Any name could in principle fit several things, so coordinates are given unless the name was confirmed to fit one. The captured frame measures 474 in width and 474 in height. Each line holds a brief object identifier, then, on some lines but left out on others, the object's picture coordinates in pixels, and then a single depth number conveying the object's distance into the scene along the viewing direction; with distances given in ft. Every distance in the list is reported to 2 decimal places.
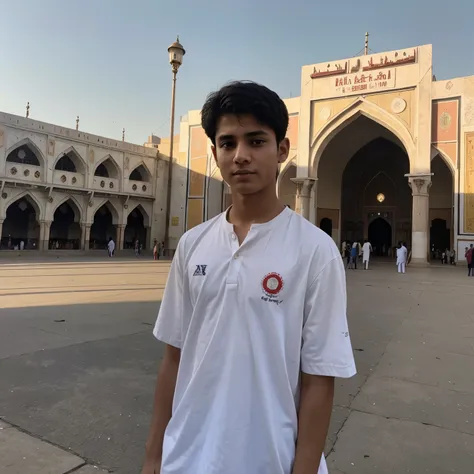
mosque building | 66.54
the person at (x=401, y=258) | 55.06
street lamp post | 81.68
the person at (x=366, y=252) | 59.00
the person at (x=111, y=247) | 78.33
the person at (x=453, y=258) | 67.67
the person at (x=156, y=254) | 73.99
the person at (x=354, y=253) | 58.54
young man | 3.43
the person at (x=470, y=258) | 50.26
